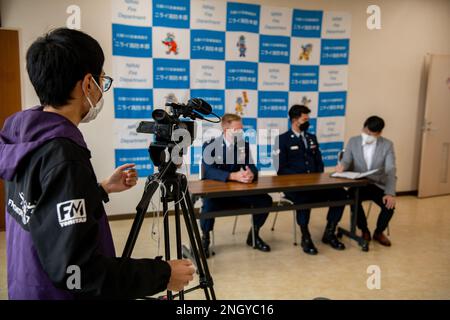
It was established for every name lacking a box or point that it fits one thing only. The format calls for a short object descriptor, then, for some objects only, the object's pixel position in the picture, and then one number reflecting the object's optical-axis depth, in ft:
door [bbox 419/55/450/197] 15.70
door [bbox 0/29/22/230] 10.60
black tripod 4.40
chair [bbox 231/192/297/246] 10.60
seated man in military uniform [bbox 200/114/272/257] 9.87
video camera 4.37
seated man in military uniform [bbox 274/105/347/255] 10.73
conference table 8.92
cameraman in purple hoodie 2.46
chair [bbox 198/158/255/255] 10.30
